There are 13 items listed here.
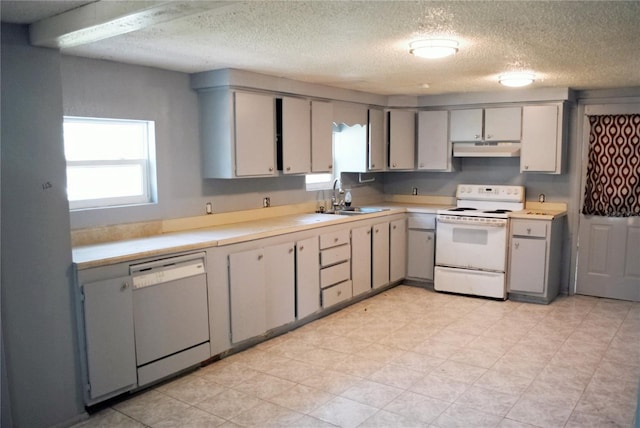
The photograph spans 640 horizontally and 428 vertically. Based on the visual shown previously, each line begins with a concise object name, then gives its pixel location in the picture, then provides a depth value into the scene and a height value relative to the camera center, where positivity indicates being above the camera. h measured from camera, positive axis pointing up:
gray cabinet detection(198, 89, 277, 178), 4.32 +0.24
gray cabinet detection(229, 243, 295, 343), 3.99 -1.03
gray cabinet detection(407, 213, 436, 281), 5.94 -0.99
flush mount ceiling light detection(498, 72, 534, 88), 4.52 +0.70
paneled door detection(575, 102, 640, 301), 5.49 -1.01
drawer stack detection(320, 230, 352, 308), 4.85 -1.02
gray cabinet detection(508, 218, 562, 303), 5.32 -1.03
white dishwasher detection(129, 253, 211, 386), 3.35 -1.03
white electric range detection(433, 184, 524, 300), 5.45 -0.92
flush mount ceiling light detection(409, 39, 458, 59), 3.24 +0.70
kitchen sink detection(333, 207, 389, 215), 5.67 -0.56
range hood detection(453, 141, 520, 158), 5.73 +0.11
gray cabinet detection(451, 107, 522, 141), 5.70 +0.39
